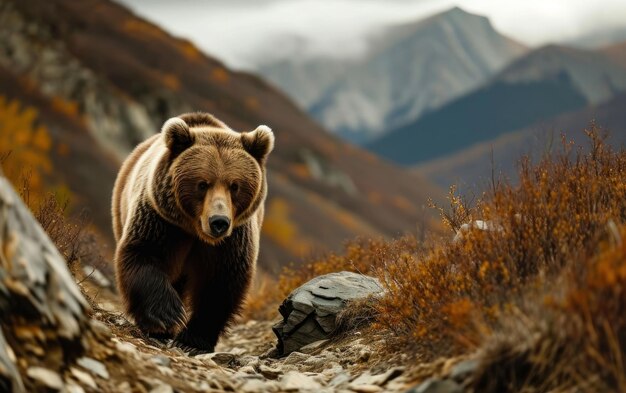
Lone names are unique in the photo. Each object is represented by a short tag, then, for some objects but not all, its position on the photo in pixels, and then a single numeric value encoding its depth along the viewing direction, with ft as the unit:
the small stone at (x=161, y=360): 32.27
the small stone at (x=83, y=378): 26.55
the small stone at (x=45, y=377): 24.86
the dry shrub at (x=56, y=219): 47.14
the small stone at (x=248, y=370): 37.88
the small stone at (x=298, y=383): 32.68
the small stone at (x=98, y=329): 29.55
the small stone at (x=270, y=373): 36.96
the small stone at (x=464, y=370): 26.50
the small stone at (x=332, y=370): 37.40
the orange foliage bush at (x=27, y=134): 366.22
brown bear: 42.52
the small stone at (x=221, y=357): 43.21
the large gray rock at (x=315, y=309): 48.32
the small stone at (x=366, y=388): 31.01
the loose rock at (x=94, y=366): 27.42
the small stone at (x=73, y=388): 25.55
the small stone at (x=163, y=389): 28.50
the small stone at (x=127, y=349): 30.43
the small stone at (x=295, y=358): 44.45
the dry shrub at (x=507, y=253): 29.19
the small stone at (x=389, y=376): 32.04
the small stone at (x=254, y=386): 31.83
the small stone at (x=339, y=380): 34.19
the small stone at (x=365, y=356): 38.78
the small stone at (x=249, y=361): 42.43
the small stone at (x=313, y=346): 47.06
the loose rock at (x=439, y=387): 26.05
